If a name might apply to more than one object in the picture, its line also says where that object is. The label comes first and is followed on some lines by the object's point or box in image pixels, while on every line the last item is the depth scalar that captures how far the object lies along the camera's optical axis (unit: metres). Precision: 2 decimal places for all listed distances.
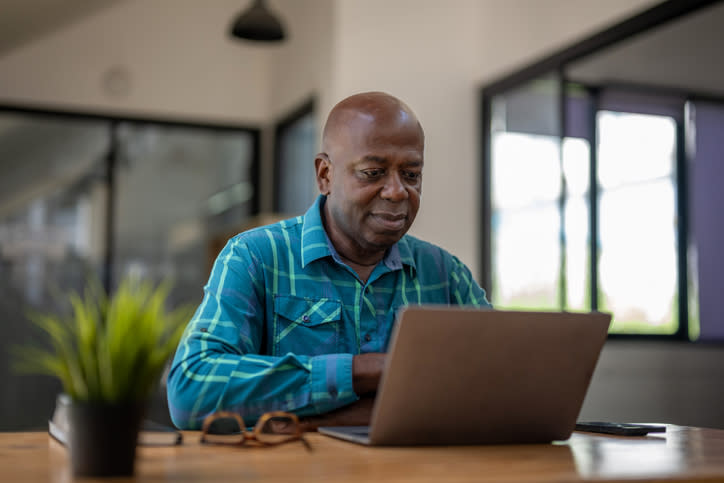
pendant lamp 4.89
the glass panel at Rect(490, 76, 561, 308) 5.07
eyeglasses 1.25
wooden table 1.00
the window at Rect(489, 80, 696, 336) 4.74
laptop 1.19
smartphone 1.51
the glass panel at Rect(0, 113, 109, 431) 6.16
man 1.74
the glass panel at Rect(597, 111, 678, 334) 4.75
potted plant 0.93
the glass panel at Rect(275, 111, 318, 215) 6.13
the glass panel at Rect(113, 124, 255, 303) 6.49
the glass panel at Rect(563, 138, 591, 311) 4.79
